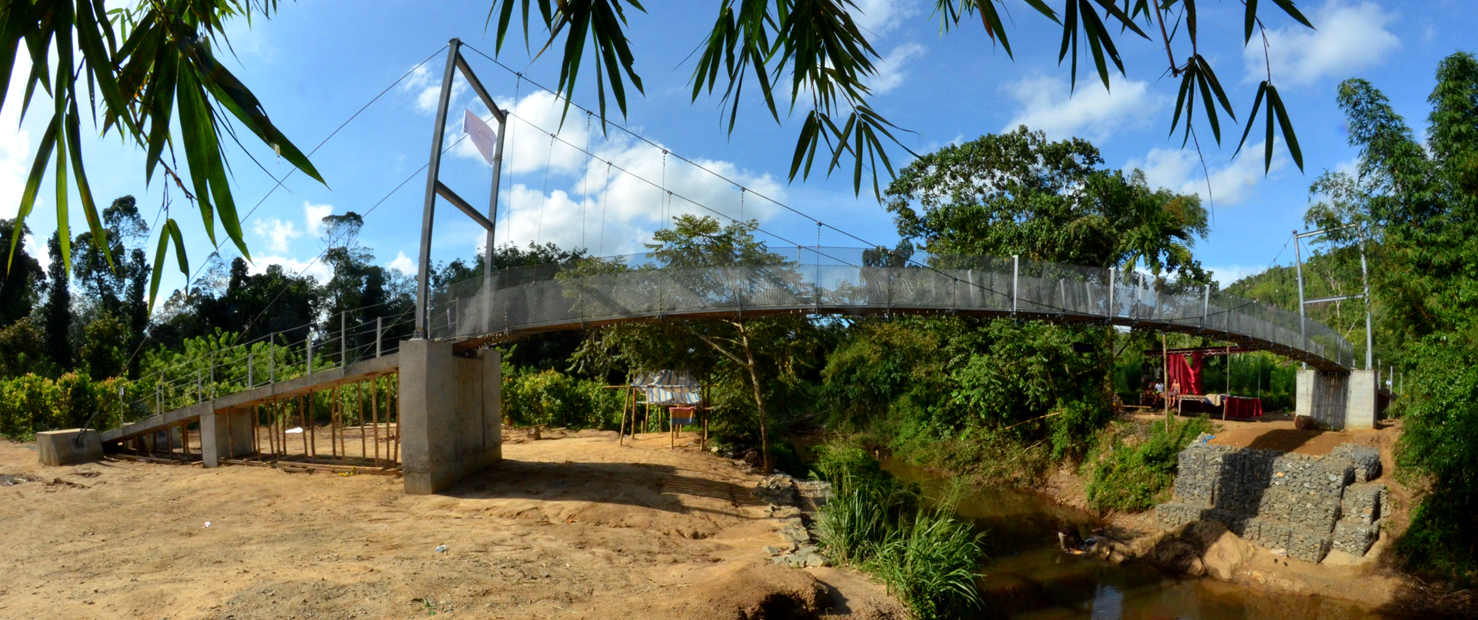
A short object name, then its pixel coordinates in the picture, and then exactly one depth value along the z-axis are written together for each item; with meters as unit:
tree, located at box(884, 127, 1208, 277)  20.33
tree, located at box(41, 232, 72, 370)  30.22
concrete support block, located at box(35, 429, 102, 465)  14.19
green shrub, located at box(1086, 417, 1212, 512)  17.36
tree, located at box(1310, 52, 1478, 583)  12.79
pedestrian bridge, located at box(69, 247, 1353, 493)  11.64
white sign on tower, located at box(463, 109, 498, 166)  13.07
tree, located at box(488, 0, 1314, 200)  2.40
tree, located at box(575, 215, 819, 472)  15.89
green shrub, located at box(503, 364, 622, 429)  23.86
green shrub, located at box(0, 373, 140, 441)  18.31
